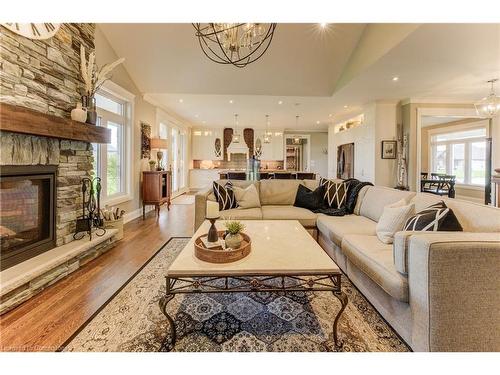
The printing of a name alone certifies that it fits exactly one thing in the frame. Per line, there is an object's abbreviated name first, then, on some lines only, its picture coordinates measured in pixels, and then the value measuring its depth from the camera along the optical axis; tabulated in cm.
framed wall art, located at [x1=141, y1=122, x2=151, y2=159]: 525
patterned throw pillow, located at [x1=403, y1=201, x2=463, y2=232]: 167
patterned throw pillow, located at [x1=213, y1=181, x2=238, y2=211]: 349
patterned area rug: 147
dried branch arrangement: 278
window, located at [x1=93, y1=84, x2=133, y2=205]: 395
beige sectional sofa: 121
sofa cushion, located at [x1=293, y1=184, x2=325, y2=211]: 353
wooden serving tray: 157
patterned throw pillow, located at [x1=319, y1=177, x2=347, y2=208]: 345
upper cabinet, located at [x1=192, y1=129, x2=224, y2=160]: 975
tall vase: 282
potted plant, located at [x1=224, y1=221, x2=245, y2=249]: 172
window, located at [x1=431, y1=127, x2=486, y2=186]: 709
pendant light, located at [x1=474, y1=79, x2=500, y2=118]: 424
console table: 511
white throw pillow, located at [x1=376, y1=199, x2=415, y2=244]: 202
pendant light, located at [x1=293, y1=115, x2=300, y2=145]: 859
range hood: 984
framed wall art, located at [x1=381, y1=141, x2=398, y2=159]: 566
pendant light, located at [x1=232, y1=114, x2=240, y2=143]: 804
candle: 180
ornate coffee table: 144
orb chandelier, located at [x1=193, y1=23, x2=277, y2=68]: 202
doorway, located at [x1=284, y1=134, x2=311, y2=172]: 1035
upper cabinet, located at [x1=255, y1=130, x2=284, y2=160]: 990
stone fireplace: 205
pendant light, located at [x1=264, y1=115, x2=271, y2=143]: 877
